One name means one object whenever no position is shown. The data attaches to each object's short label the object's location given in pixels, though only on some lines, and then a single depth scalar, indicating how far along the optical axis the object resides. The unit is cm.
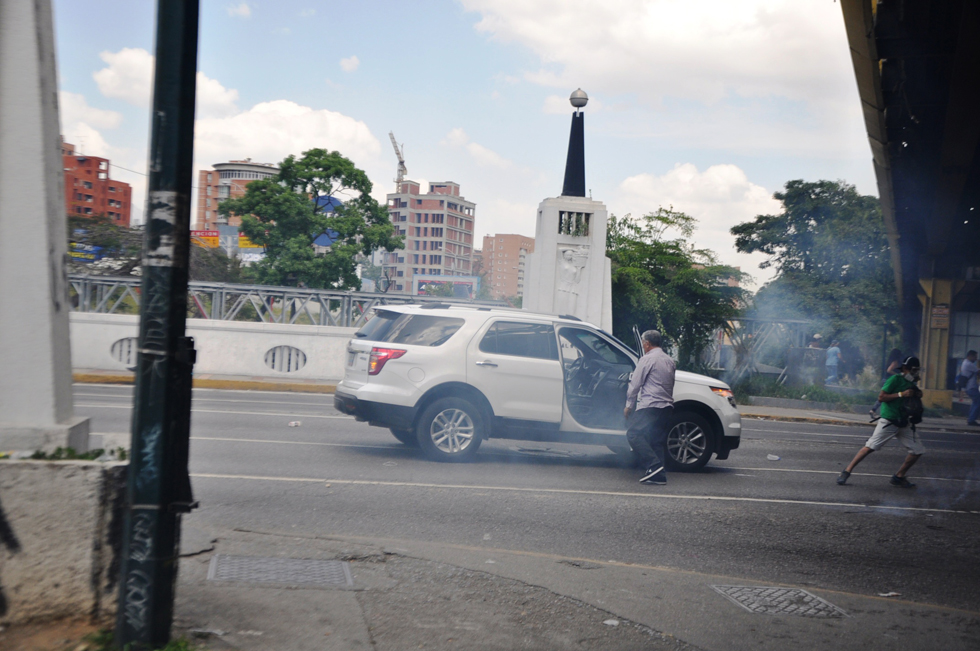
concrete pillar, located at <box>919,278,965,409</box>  3225
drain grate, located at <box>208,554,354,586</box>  508
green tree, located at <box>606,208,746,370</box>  2589
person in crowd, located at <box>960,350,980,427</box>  2350
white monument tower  2188
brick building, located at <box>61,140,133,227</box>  10081
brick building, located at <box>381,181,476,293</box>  17788
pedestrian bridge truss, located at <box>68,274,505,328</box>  2341
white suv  980
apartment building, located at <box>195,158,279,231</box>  17300
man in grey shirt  956
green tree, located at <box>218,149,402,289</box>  5097
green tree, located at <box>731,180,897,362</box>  3688
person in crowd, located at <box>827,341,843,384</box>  2648
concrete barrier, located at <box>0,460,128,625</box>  375
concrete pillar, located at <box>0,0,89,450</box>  404
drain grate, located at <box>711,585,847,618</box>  548
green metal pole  368
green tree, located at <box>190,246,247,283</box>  3650
